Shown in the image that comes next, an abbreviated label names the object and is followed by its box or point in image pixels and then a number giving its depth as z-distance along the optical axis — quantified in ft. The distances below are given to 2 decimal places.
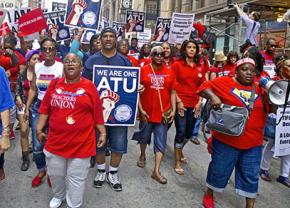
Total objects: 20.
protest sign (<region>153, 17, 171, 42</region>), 41.91
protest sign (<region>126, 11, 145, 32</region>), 50.65
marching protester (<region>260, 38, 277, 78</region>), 24.28
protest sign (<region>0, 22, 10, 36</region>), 27.27
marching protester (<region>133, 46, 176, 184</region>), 17.29
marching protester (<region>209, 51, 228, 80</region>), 26.50
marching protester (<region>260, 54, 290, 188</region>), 17.92
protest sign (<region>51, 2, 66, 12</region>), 63.32
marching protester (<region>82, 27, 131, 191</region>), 15.37
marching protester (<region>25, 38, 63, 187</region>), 15.33
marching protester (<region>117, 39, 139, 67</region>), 24.75
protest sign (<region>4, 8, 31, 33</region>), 30.73
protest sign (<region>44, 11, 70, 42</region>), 33.52
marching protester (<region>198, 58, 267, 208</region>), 13.34
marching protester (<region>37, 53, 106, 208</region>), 12.37
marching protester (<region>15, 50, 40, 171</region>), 16.69
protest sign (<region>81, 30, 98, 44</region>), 25.21
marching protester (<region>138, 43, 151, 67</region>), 30.21
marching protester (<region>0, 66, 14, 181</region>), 11.88
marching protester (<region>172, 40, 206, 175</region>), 18.85
